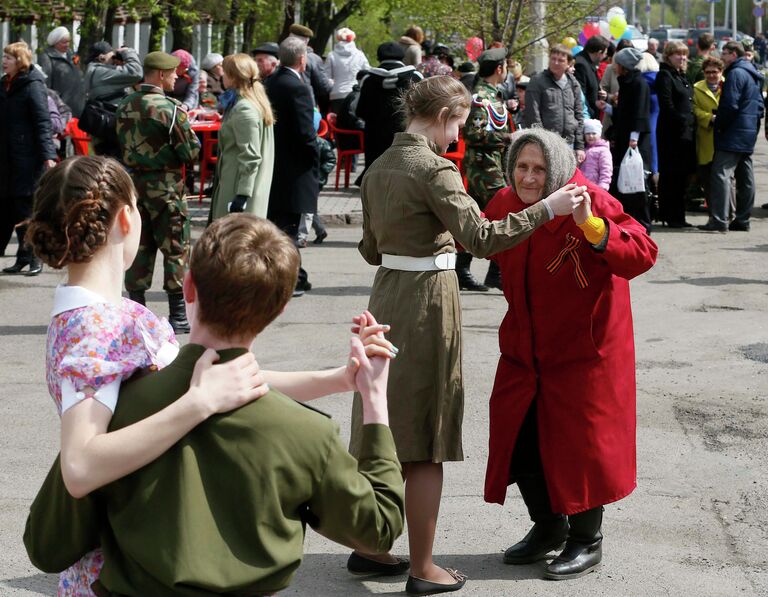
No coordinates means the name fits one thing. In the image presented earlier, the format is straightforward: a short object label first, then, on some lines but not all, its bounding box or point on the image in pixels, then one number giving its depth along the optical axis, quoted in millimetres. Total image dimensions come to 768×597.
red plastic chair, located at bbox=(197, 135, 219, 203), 15625
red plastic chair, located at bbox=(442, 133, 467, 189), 13203
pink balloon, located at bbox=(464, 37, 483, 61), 20062
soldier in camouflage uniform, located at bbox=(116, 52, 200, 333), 8492
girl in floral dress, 2285
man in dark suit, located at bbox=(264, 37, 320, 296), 10164
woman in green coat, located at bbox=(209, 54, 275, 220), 8906
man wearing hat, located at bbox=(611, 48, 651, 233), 13352
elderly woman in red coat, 4566
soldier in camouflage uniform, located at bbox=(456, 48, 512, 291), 10258
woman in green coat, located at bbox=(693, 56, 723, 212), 14492
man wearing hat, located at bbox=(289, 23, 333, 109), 17250
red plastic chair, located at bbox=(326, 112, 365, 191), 17016
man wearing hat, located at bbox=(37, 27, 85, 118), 16172
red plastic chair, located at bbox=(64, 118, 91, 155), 14570
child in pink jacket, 11930
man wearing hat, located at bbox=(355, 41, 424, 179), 12359
